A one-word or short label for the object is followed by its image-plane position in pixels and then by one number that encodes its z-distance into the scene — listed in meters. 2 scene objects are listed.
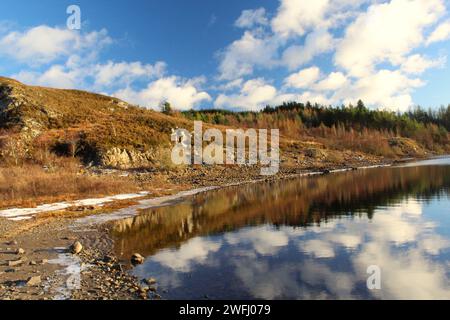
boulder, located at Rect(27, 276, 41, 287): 14.52
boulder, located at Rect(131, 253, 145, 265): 18.06
